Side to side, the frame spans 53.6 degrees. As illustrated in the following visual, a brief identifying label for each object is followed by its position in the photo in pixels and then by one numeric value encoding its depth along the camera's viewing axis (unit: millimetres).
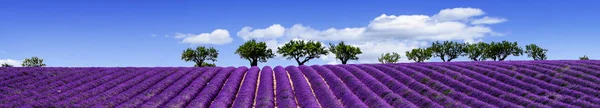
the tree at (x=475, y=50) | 93025
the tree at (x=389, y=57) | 97188
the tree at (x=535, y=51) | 93688
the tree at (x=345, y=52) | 84938
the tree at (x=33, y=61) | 83812
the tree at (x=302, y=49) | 80750
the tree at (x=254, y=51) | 81500
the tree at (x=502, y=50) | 91750
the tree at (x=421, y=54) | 96700
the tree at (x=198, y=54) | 85812
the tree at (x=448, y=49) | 94062
